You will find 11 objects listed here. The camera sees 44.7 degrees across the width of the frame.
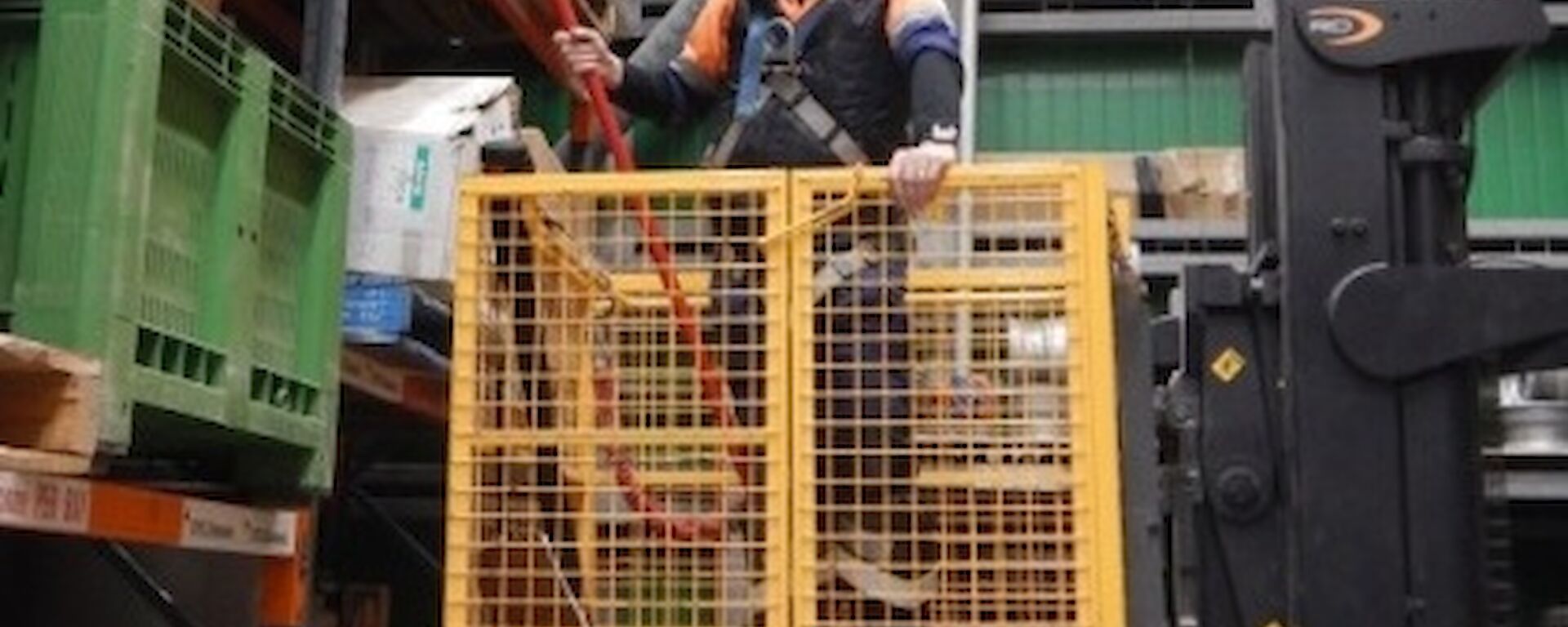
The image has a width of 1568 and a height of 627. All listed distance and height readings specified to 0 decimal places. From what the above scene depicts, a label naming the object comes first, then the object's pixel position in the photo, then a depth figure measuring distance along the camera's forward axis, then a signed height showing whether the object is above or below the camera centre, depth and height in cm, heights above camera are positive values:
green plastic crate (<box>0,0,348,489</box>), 346 +61
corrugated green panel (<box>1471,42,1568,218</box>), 927 +200
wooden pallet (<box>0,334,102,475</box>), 325 +22
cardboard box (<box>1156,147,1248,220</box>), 888 +172
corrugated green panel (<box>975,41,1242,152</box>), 948 +227
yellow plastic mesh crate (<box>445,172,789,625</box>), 337 +22
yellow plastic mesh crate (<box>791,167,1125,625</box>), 329 +26
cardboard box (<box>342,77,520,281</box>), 527 +104
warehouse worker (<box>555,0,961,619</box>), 335 +86
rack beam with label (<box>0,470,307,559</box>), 332 +5
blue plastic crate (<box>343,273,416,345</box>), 524 +65
